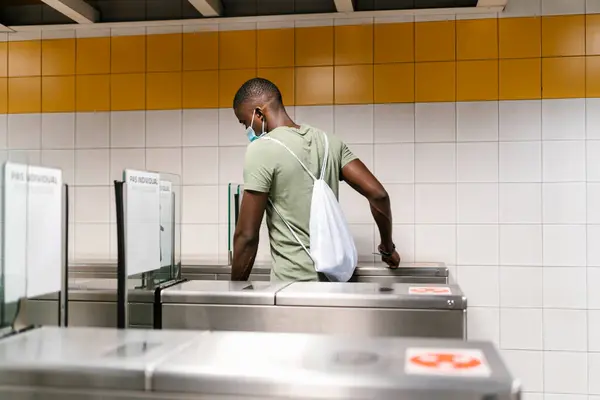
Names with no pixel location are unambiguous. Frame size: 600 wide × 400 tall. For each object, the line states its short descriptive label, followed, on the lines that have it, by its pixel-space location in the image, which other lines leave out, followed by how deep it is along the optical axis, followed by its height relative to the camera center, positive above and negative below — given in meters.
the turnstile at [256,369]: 1.00 -0.27
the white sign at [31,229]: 1.33 -0.05
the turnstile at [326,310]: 1.86 -0.30
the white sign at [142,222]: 1.87 -0.04
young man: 2.35 +0.06
